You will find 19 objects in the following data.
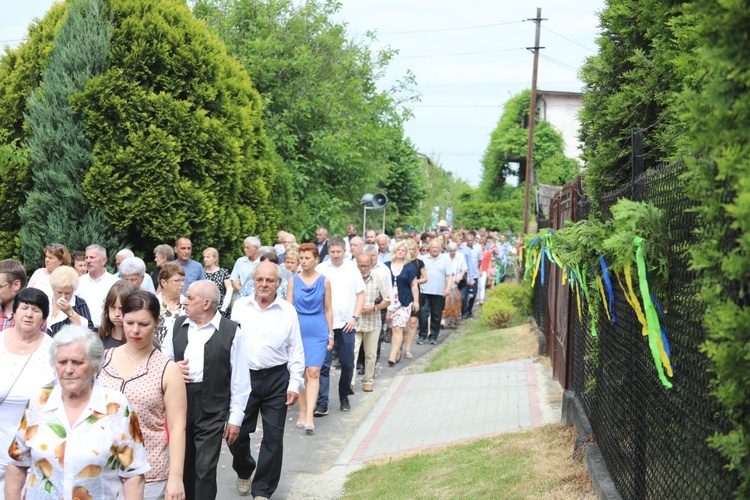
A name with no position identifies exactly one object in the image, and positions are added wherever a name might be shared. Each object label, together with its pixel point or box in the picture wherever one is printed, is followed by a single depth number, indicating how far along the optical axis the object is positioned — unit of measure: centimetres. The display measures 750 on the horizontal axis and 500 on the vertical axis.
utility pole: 3897
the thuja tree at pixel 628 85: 665
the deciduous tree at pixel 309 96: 2316
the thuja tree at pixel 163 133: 1371
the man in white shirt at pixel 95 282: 948
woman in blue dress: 1038
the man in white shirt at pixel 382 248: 1877
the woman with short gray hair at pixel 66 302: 789
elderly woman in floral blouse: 432
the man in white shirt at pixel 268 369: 783
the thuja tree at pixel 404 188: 5512
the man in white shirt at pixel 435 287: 1864
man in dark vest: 629
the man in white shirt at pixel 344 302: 1198
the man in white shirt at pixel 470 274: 2381
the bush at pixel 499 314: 1984
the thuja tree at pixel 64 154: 1370
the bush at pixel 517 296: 2020
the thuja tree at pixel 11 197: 1417
